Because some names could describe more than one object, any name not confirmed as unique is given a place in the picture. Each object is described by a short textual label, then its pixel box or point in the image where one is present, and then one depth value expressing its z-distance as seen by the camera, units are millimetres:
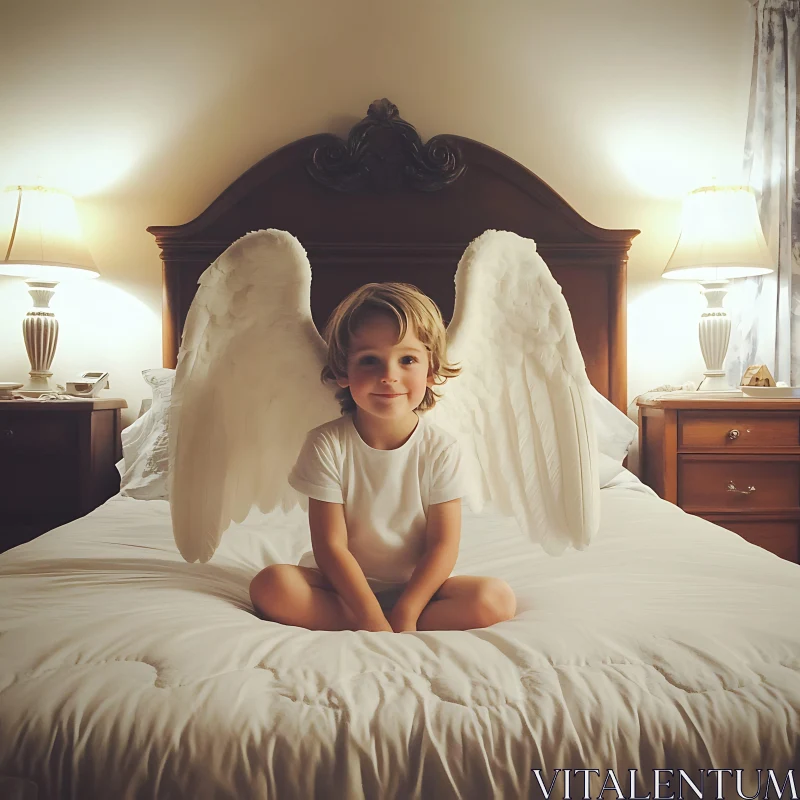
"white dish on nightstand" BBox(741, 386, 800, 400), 2105
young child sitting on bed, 946
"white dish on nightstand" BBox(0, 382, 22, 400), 2189
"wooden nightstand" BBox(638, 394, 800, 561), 2057
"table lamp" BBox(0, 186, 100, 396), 2262
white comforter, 613
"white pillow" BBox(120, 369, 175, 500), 1890
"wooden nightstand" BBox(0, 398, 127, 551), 2096
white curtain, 2510
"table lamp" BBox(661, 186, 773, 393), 2277
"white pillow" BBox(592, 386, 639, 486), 2076
